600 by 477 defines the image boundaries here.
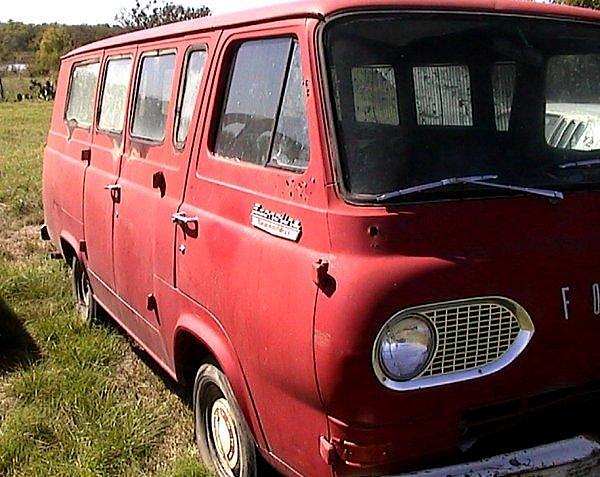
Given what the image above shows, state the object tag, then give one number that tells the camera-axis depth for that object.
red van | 2.43
